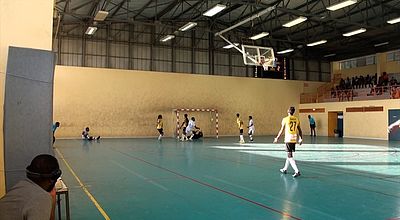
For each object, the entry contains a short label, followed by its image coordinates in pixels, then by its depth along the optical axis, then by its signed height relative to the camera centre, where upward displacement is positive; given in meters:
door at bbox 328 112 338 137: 34.72 -0.61
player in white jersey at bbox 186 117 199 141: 26.77 -0.82
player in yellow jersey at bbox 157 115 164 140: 26.42 -0.75
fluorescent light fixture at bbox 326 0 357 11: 18.22 +5.89
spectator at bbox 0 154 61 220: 2.63 -0.61
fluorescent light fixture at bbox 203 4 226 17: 19.30 +5.90
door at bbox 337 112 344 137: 33.91 -0.60
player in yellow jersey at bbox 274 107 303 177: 10.92 -0.50
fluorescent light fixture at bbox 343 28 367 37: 24.78 +5.96
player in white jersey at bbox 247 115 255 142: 25.31 -0.76
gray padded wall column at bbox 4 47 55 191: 5.38 +0.11
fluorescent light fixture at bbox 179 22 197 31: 23.16 +5.90
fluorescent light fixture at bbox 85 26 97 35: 23.95 +5.78
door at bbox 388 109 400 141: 28.56 -0.24
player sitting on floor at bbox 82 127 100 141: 26.71 -1.47
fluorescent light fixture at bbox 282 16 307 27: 21.80 +5.94
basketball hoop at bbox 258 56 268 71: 23.77 +3.59
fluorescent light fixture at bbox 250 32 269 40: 25.16 +5.82
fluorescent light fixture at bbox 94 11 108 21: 19.27 +5.46
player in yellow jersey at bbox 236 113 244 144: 24.47 -1.18
